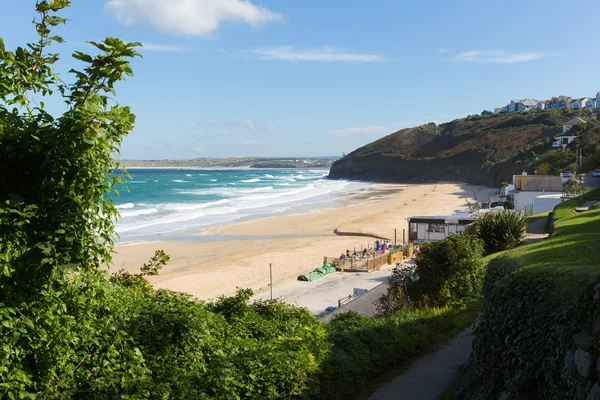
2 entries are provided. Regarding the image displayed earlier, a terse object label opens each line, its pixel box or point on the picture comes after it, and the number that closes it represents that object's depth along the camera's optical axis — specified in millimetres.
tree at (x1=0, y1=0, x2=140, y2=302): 3535
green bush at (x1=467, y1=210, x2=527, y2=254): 15180
